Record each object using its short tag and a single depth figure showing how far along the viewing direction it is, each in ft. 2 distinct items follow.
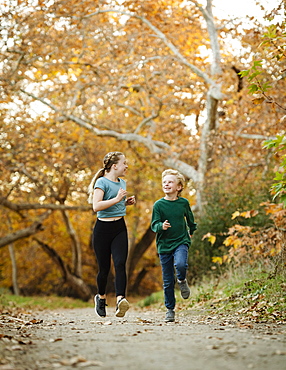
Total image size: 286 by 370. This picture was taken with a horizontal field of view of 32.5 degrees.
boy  19.71
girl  20.03
